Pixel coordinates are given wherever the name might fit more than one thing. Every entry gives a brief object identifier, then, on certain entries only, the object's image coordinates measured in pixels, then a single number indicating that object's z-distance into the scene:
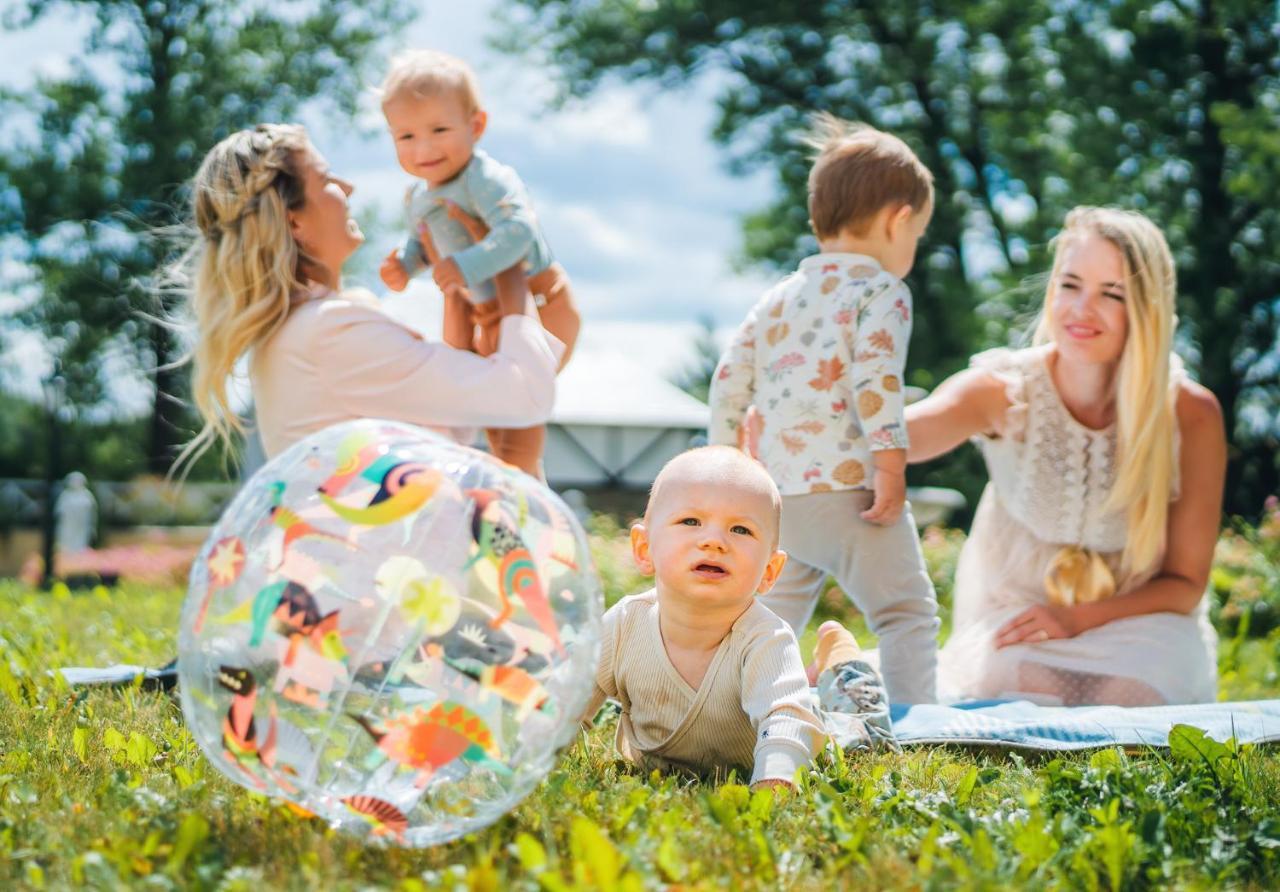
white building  18.06
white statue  16.31
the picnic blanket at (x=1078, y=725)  3.27
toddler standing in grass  3.79
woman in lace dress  4.23
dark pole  13.98
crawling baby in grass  2.63
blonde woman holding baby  3.43
